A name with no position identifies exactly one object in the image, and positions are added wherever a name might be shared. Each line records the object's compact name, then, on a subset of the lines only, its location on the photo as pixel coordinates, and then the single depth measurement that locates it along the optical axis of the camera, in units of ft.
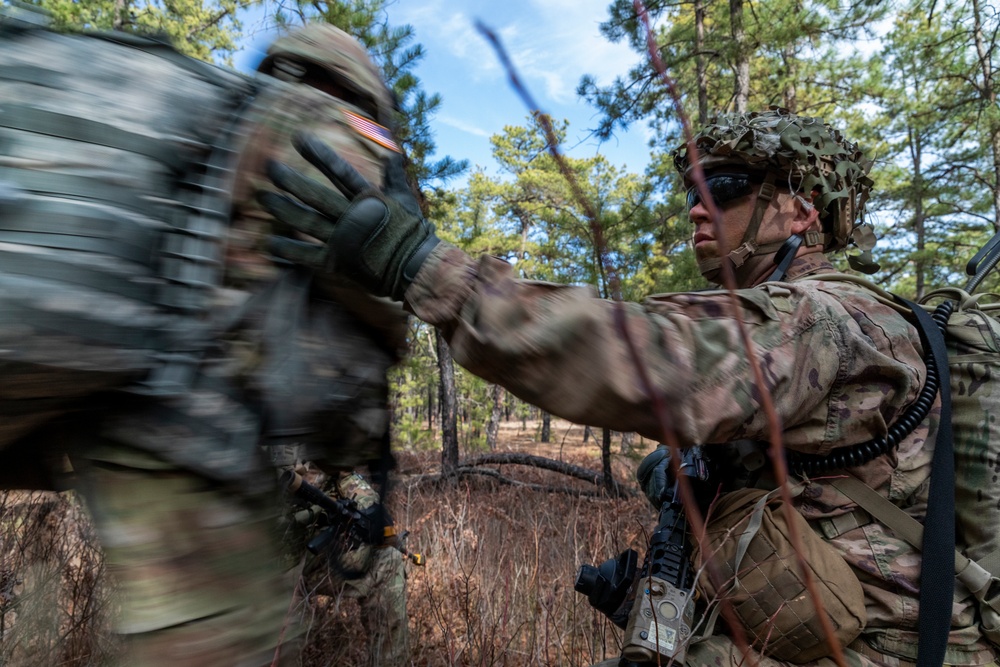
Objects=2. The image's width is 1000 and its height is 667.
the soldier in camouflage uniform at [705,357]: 3.25
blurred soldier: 2.82
